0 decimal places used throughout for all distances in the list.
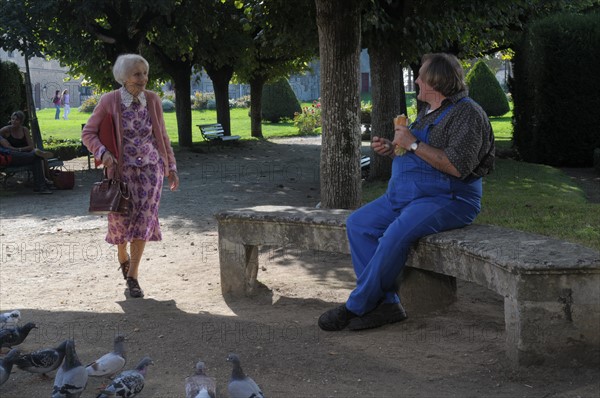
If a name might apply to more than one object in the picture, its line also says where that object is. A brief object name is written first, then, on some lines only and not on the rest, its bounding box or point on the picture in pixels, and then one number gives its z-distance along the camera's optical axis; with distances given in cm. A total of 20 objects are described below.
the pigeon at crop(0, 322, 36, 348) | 533
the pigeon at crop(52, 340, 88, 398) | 420
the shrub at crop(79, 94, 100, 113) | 5491
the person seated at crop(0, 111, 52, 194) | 1475
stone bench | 453
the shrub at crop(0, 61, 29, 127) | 1770
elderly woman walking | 692
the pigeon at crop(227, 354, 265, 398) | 403
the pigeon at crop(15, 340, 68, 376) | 475
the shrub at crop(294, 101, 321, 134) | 3341
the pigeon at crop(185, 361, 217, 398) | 409
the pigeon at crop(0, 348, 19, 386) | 455
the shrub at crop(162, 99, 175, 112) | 5366
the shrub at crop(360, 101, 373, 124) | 3216
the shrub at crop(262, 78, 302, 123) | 4109
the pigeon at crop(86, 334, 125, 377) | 462
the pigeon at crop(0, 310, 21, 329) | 584
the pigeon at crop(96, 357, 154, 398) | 421
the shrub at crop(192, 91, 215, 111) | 5512
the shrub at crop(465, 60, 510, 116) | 3809
